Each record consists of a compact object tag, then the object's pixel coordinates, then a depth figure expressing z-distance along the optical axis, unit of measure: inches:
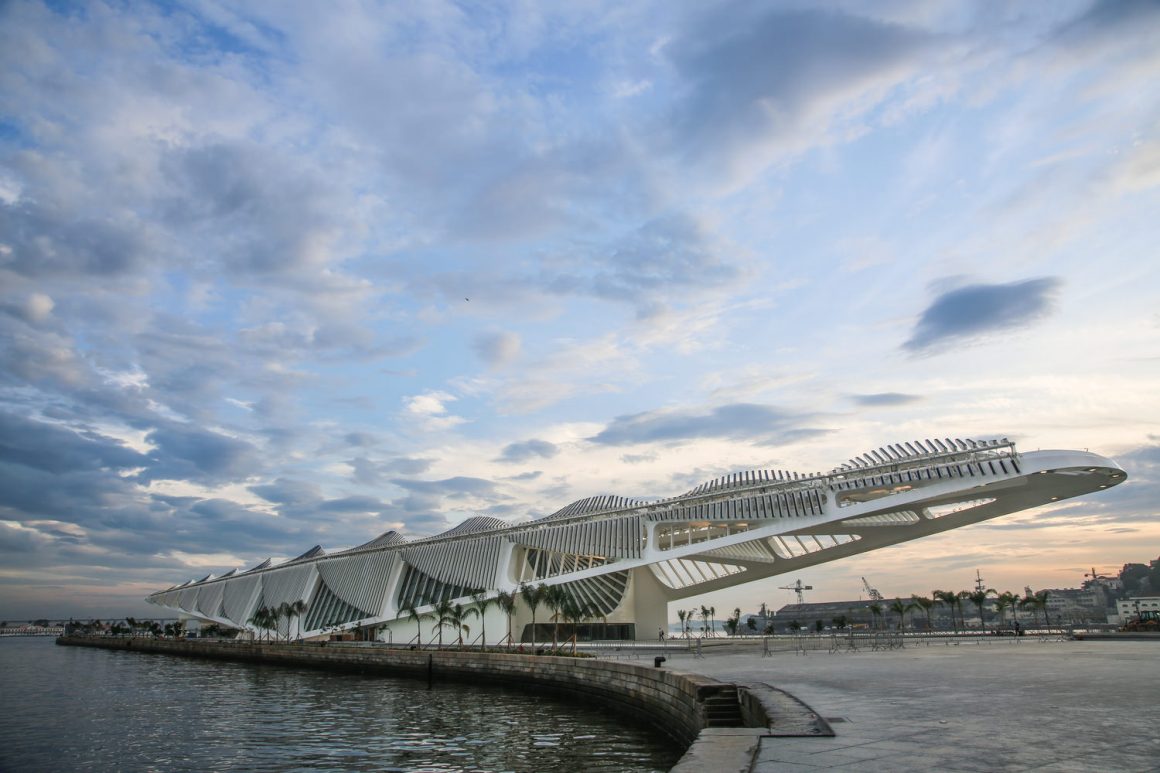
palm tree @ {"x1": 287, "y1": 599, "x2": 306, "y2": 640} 2795.3
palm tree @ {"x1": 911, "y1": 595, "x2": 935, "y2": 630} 2650.1
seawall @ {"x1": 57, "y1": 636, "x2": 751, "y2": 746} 685.9
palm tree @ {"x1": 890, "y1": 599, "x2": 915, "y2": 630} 2390.5
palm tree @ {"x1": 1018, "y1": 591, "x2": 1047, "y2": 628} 2522.1
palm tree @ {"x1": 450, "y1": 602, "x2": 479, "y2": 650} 2119.0
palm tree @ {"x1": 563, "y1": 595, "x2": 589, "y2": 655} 1629.8
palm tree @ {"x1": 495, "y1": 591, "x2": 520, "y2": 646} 1939.1
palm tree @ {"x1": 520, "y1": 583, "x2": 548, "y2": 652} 1772.9
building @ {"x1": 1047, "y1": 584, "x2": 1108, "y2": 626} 5912.4
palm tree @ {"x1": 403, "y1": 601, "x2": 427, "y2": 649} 2187.0
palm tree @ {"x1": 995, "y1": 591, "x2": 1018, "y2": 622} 2608.3
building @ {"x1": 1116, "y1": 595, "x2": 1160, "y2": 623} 3811.5
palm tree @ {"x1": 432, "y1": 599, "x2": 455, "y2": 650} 2094.0
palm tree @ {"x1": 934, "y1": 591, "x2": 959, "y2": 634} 2610.7
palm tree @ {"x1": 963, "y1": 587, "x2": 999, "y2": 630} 2746.8
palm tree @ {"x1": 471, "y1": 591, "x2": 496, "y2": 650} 2071.6
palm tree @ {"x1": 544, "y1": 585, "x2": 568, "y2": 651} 1721.2
